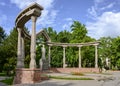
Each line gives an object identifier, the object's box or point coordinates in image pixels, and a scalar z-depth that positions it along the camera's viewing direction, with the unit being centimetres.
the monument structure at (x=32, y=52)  894
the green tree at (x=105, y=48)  2977
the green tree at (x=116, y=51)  2864
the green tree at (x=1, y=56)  1787
